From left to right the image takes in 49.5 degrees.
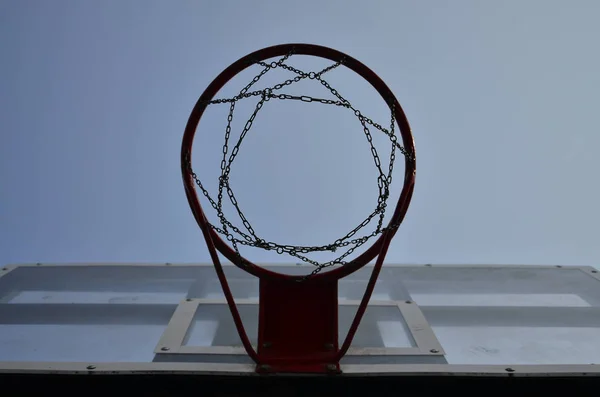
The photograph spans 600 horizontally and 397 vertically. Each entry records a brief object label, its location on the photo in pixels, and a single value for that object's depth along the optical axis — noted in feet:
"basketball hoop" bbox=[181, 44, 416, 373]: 7.67
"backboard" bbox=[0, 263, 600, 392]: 7.78
